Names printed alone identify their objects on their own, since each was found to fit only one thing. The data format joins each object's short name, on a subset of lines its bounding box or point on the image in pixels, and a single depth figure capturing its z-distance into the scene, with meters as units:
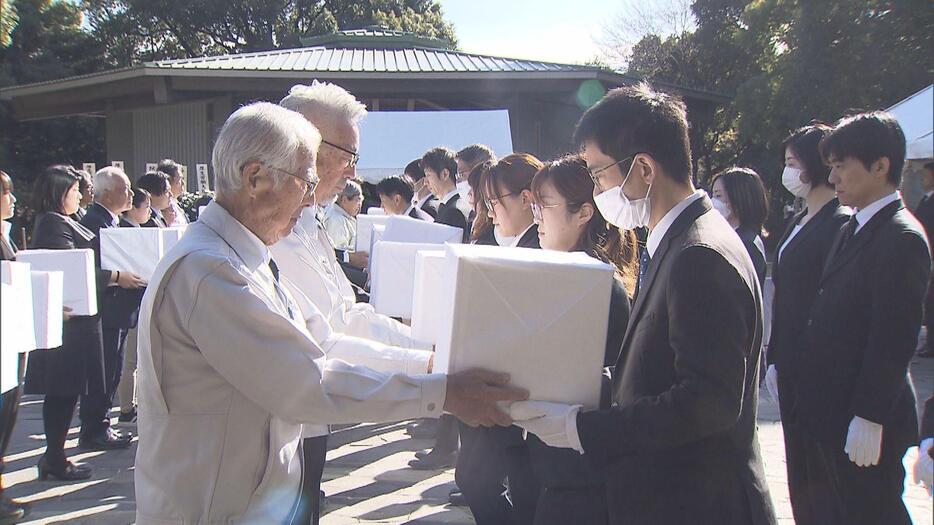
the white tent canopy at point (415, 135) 9.77
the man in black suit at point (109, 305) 5.71
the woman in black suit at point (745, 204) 5.14
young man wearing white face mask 1.73
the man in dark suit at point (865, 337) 2.77
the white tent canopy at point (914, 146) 4.13
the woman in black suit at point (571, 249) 2.54
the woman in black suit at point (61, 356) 4.98
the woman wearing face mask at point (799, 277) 3.34
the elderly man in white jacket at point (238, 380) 1.83
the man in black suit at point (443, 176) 6.30
